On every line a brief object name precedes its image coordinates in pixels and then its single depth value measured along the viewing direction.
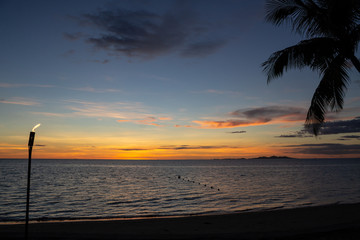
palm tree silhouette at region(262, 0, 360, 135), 8.73
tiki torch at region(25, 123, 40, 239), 6.95
